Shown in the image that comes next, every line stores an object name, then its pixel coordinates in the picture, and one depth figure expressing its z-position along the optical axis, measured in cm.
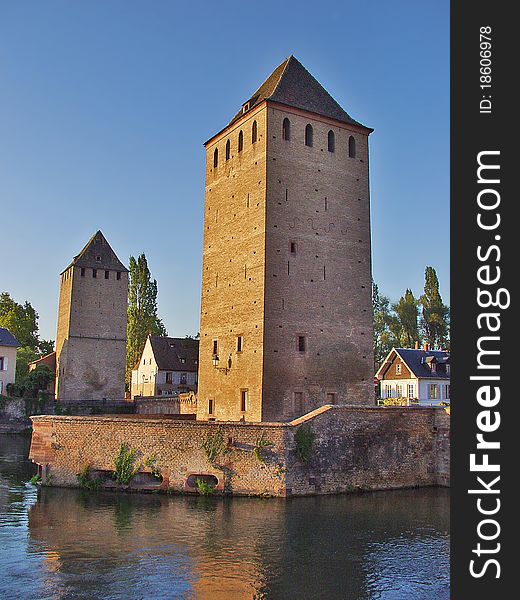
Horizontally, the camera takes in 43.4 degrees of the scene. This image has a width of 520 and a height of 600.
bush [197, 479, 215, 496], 2027
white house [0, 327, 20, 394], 4953
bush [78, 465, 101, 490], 2117
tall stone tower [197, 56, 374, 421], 2484
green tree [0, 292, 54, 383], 6406
